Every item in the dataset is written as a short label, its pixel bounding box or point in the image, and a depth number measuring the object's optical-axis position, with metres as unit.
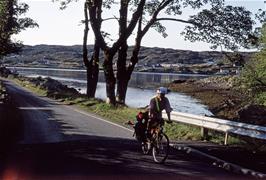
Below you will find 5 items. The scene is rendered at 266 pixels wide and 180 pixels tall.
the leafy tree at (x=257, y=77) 39.94
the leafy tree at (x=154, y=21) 31.67
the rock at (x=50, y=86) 45.28
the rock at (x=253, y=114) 33.75
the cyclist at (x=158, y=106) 13.87
